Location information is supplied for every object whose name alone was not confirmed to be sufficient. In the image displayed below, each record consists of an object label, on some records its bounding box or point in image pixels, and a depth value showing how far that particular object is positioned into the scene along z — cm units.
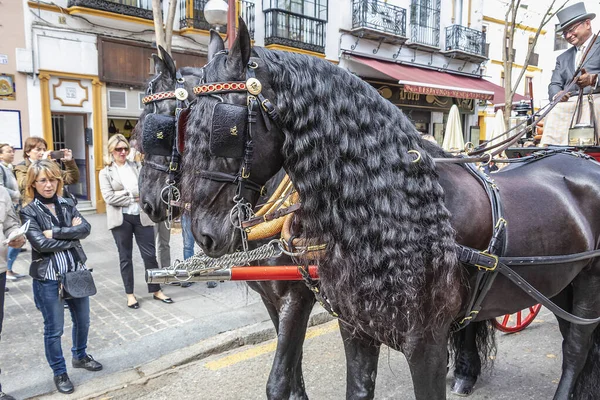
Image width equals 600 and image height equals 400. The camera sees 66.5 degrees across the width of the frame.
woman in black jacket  378
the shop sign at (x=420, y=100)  1770
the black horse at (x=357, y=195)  171
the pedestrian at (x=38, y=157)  542
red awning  1581
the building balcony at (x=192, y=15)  1268
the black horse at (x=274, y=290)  277
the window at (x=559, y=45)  2600
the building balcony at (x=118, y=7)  1091
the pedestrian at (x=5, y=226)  375
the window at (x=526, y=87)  2503
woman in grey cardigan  565
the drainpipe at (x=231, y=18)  584
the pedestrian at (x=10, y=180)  643
